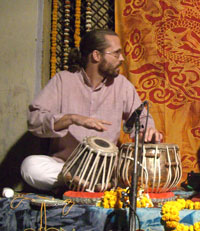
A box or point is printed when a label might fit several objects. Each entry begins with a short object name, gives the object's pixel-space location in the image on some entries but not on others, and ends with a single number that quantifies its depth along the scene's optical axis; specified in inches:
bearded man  94.9
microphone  59.4
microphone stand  56.8
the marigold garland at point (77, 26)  128.0
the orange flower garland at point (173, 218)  63.7
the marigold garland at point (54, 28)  129.5
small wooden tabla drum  80.7
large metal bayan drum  80.4
